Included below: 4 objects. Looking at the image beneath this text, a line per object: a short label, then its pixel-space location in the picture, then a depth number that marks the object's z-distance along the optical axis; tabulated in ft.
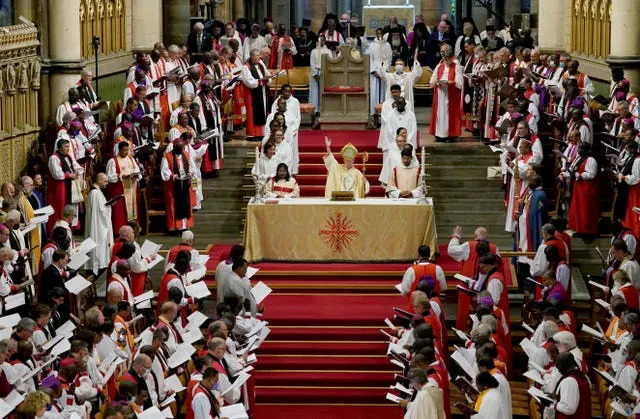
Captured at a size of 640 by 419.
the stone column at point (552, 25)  104.01
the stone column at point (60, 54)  88.63
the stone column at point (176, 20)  112.57
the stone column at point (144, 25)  104.53
